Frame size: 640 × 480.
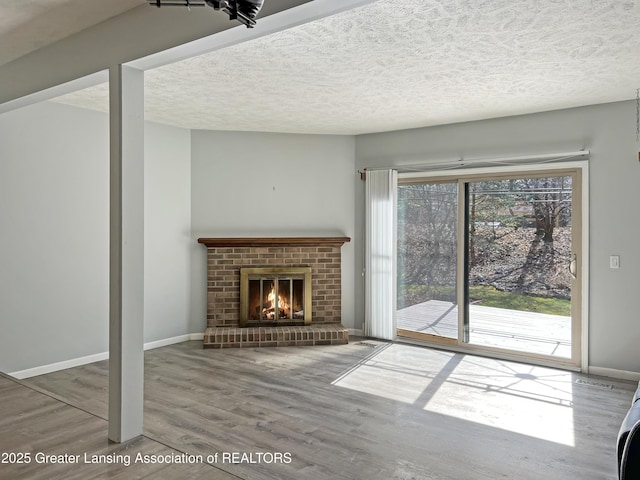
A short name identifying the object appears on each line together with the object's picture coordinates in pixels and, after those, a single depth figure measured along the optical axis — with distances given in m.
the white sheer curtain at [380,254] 5.73
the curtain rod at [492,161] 4.58
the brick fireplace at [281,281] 5.55
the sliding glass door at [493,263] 4.74
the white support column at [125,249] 2.93
